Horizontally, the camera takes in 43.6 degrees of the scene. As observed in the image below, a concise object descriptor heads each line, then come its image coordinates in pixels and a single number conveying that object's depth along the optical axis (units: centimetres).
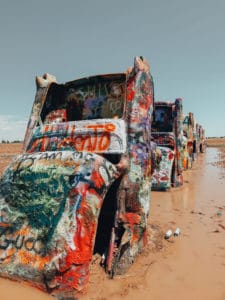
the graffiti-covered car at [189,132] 1200
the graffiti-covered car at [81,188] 240
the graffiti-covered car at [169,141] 739
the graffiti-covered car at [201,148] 2486
